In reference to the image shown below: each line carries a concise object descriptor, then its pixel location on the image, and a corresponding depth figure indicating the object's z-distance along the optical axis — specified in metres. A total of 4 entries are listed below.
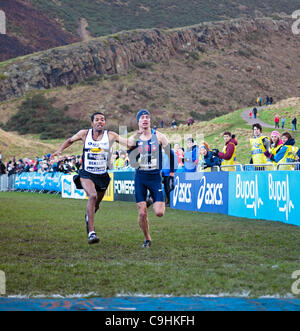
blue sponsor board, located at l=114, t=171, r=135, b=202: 24.67
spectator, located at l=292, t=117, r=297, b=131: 60.58
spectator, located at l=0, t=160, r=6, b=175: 41.08
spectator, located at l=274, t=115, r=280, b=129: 63.81
